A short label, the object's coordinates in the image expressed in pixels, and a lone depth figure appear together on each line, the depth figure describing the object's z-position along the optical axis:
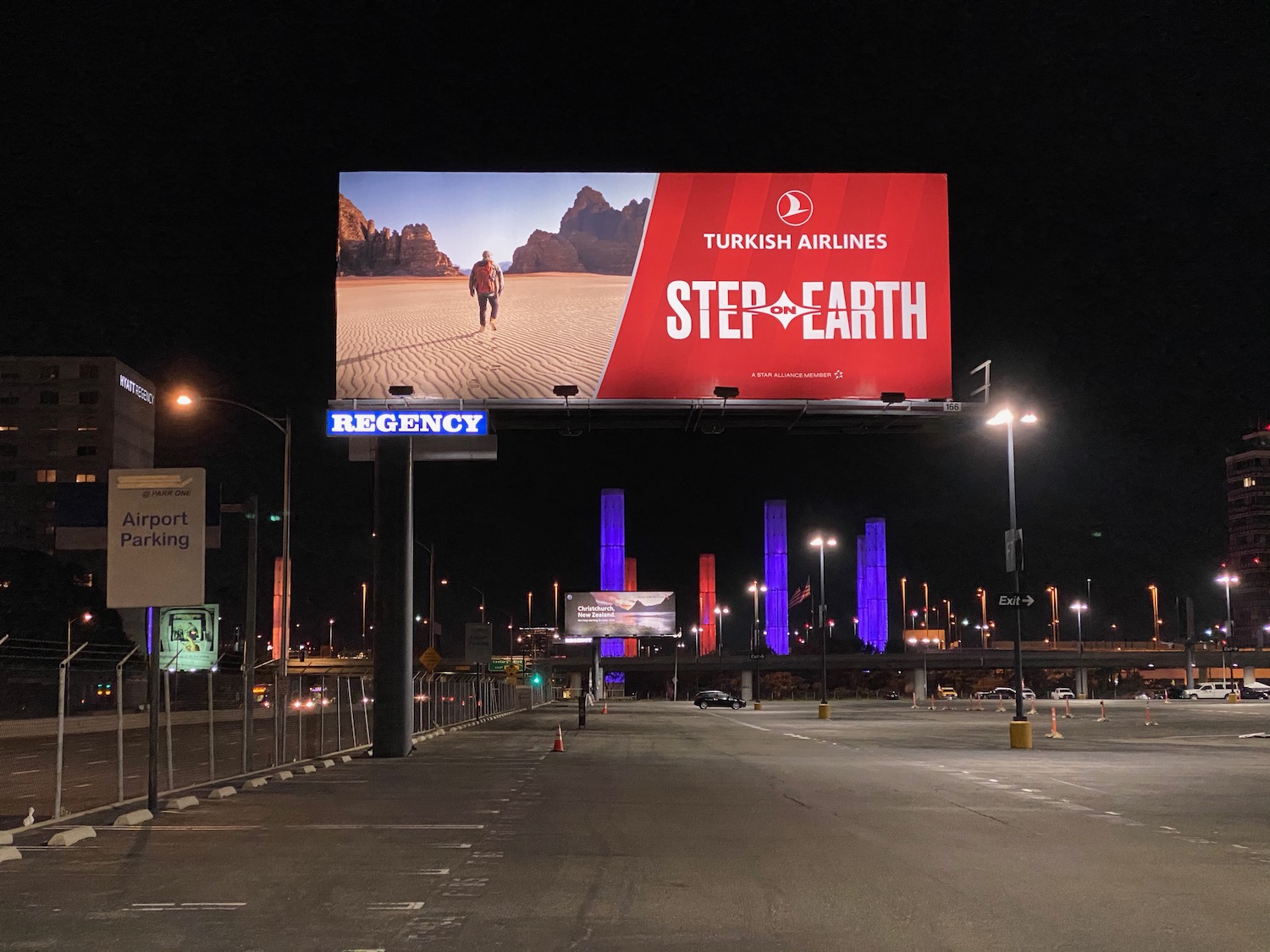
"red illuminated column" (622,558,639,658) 157.88
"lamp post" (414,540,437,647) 61.15
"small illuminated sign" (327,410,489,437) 27.17
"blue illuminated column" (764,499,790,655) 161.88
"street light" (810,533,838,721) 57.00
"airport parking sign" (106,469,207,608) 16.06
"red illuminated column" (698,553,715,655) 172.62
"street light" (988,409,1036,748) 31.47
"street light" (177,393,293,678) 31.09
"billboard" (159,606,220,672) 24.91
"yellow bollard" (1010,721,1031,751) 32.41
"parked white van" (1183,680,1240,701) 96.81
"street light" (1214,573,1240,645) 103.56
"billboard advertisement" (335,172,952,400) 27.28
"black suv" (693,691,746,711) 88.94
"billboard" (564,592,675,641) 113.19
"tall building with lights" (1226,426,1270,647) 161.00
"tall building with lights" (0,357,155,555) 140.62
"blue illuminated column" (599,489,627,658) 146.75
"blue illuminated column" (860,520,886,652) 164.88
